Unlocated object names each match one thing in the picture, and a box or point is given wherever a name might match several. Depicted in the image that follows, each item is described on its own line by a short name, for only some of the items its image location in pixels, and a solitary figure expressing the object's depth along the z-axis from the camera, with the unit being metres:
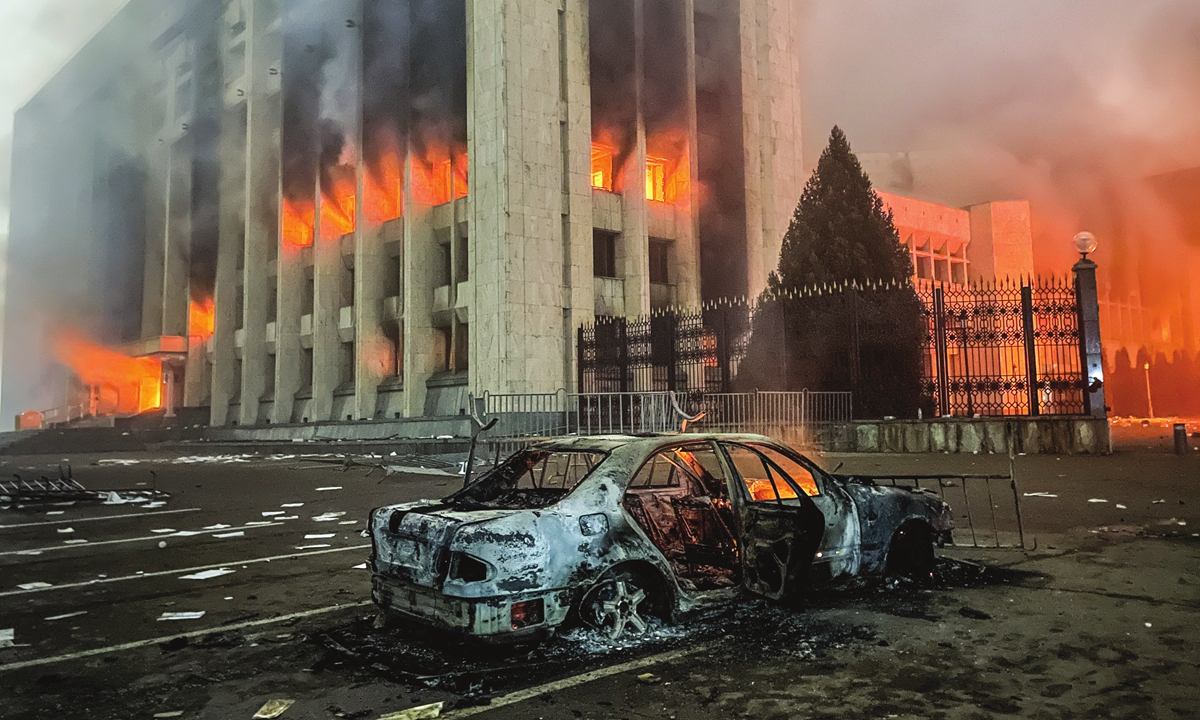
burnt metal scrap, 12.23
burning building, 23.47
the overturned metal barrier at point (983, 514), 7.52
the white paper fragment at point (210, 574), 6.95
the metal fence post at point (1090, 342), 15.59
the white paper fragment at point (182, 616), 5.53
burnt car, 4.12
